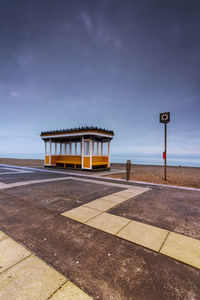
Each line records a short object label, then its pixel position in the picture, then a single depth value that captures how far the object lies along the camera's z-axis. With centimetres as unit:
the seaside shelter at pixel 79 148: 1274
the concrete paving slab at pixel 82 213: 335
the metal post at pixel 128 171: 796
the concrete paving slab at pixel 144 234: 244
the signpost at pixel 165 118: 835
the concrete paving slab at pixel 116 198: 467
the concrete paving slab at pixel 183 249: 209
